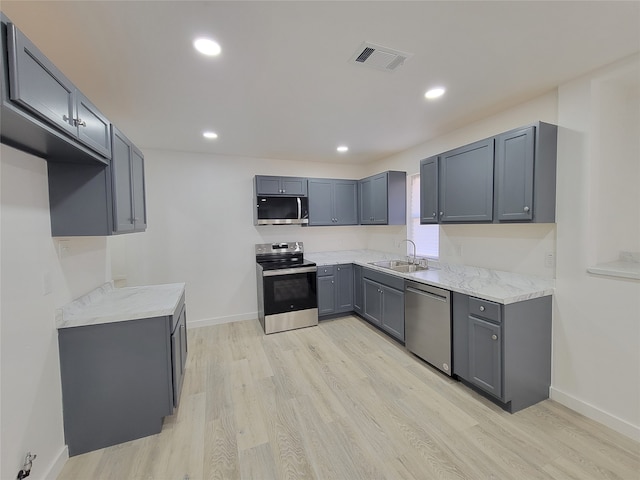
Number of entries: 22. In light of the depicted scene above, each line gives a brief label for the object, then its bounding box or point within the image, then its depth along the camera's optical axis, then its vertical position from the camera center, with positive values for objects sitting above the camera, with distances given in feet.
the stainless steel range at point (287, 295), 12.01 -2.90
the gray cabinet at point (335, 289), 13.19 -2.87
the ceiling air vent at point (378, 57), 5.49 +3.85
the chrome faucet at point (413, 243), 12.11 -0.55
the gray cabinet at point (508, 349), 6.77 -3.19
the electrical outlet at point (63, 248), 5.99 -0.30
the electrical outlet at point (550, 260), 7.50 -0.82
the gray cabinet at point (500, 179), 7.06 +1.61
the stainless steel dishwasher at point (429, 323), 8.30 -3.12
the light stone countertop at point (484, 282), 6.93 -1.56
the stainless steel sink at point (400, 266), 11.37 -1.51
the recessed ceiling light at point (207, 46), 5.18 +3.82
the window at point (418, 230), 11.87 +0.10
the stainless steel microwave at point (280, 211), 13.06 +1.16
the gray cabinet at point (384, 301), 10.41 -2.99
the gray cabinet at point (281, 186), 13.15 +2.46
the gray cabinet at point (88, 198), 5.81 +0.87
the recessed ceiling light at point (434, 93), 7.26 +3.96
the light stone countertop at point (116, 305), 5.79 -1.78
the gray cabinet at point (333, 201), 14.20 +1.77
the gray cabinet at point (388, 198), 12.95 +1.75
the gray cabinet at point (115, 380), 5.75 -3.34
